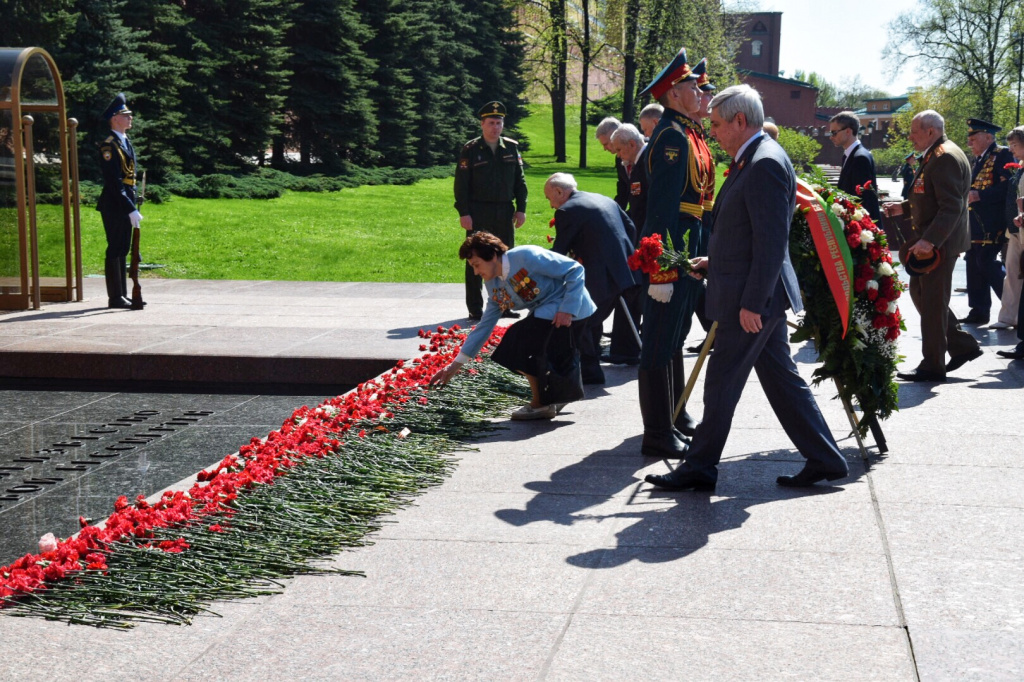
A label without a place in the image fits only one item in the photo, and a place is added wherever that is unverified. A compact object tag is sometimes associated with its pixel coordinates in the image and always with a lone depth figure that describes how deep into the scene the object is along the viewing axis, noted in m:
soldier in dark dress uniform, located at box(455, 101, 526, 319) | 12.44
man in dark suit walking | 5.55
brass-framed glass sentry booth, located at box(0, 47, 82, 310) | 13.49
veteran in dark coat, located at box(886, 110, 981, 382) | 8.88
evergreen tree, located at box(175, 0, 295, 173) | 33.22
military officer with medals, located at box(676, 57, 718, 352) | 6.77
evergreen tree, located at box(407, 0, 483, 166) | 47.78
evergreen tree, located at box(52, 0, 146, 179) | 27.11
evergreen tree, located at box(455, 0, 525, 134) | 57.03
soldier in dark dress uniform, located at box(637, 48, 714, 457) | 6.50
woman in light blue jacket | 7.34
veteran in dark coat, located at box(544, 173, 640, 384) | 8.59
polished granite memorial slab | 6.40
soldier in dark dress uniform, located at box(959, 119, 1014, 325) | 12.78
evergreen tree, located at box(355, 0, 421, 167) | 43.75
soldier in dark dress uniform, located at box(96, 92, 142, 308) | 13.26
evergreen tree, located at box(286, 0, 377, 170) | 38.84
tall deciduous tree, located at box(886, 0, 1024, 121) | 73.25
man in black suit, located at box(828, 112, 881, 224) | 10.18
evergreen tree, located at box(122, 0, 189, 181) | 29.42
